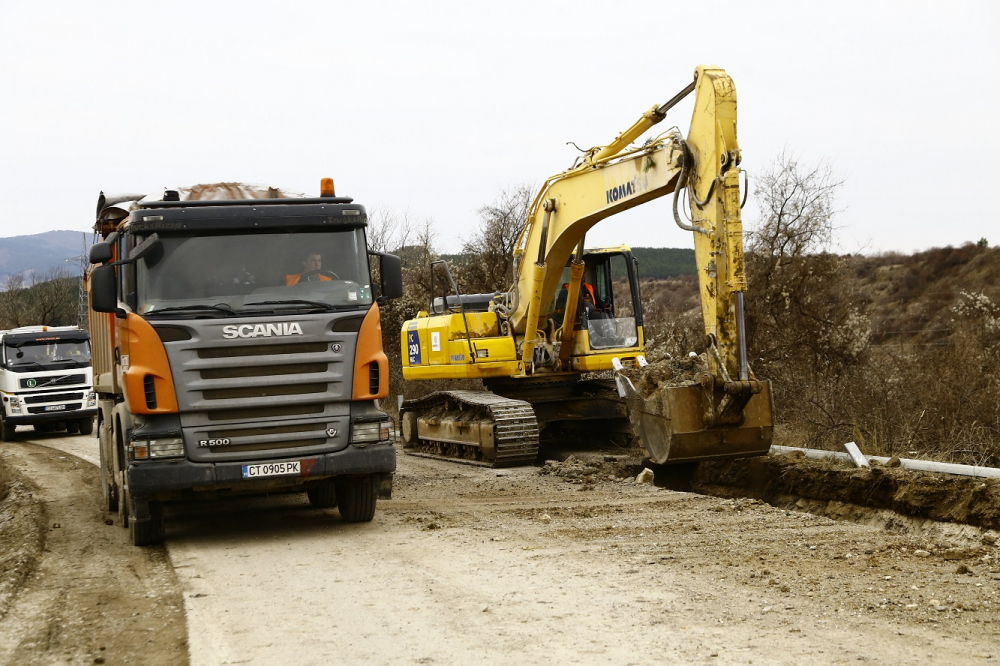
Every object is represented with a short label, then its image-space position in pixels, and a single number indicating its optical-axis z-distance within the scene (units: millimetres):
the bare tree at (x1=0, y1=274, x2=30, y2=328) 60812
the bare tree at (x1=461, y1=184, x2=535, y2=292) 28750
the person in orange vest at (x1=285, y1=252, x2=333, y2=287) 9148
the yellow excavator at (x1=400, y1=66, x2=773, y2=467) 10250
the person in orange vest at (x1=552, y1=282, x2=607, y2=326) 15289
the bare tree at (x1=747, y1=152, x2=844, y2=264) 20962
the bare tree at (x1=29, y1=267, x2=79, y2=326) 60281
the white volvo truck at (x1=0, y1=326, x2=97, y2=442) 24766
